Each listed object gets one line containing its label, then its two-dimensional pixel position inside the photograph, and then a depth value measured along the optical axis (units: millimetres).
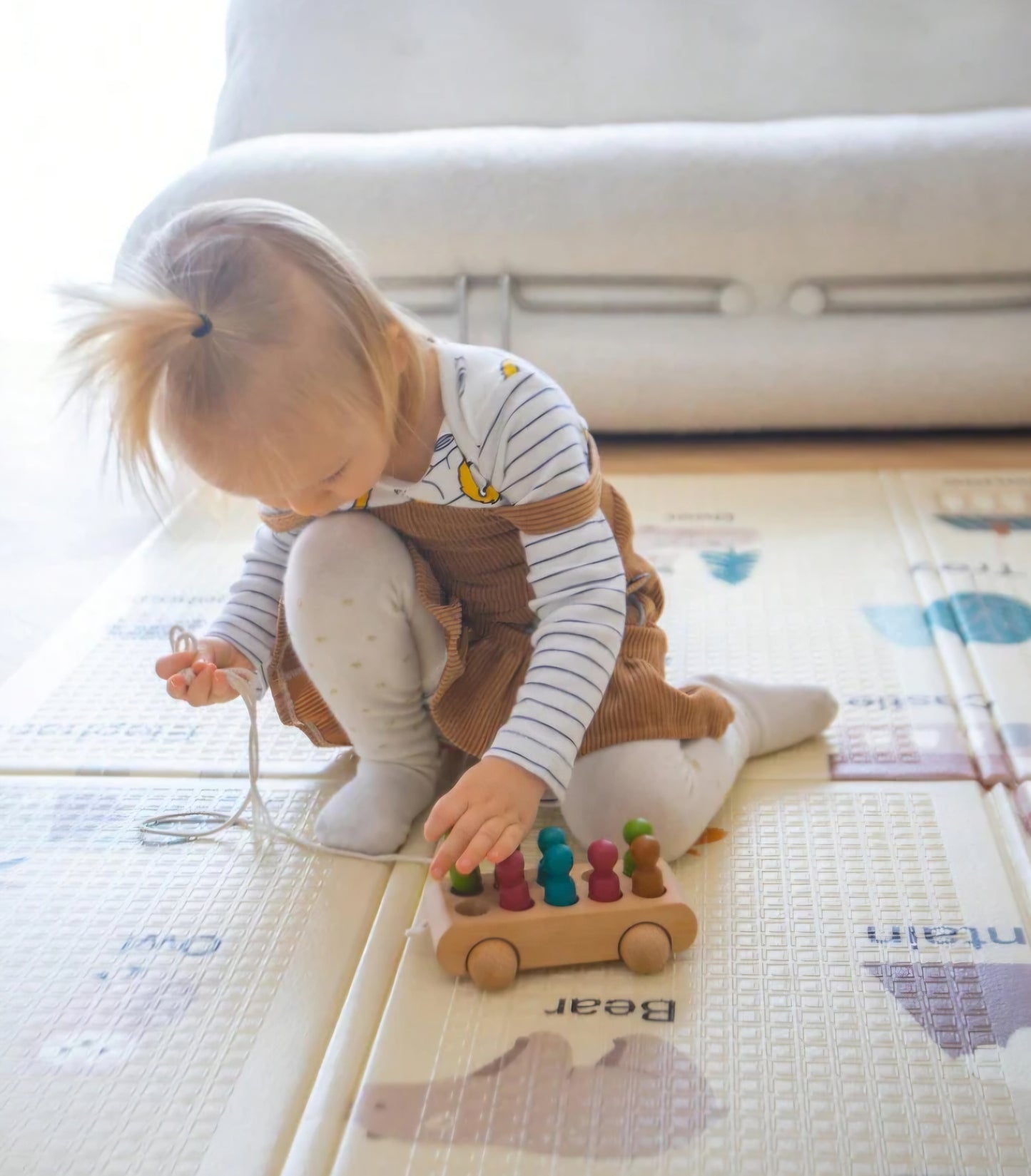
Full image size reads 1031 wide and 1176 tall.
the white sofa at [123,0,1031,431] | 1487
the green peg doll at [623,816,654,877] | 709
